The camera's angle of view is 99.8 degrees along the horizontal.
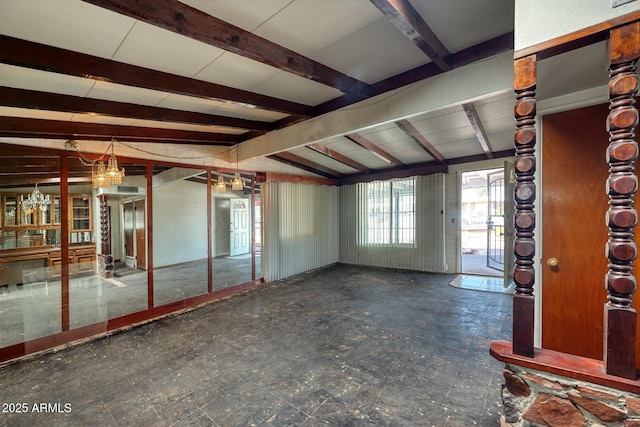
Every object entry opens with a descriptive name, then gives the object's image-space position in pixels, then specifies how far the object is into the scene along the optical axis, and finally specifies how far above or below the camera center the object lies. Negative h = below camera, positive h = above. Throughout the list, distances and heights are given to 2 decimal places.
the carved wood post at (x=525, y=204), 1.38 +0.01
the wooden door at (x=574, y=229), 2.02 -0.18
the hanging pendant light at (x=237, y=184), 4.53 +0.43
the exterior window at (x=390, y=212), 6.73 -0.11
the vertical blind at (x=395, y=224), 6.32 -0.41
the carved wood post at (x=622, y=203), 1.16 +0.01
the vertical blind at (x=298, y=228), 5.77 -0.46
